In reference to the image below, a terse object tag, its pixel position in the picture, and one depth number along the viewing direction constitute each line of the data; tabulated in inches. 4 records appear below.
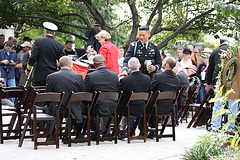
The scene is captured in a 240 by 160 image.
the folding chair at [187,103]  539.1
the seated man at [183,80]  550.8
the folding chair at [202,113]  496.9
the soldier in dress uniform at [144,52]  441.7
